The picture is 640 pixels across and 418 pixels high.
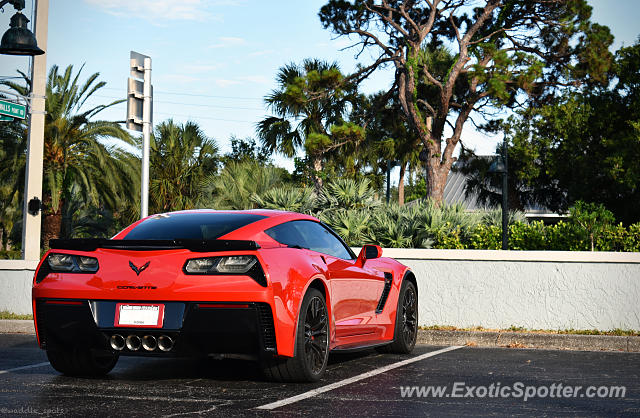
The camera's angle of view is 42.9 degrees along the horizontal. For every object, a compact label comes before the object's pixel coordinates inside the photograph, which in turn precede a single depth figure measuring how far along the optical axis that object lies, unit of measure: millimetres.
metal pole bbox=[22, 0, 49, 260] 14234
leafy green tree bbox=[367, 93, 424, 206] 34038
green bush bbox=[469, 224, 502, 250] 14055
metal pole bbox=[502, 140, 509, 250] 13330
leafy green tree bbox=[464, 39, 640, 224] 30969
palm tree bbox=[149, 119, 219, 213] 33375
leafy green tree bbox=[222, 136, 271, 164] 67688
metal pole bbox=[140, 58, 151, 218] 11430
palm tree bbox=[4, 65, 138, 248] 24609
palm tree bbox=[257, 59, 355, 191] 29781
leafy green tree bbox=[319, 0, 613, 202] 29266
